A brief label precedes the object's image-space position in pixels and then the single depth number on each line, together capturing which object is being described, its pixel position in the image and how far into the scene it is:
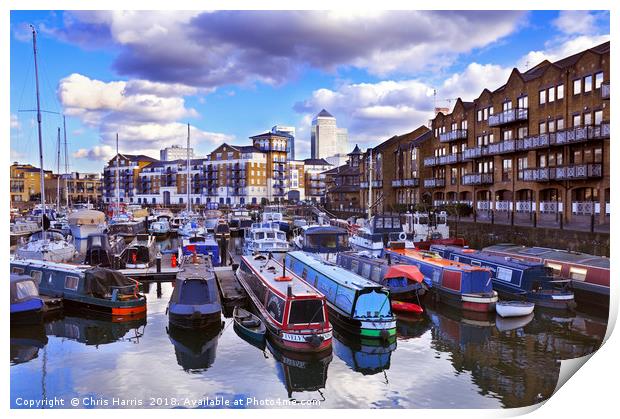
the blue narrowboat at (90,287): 20.47
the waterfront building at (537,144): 30.59
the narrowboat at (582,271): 21.55
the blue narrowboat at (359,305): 17.58
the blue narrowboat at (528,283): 21.81
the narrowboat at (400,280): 21.91
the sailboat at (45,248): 24.19
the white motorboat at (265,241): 34.38
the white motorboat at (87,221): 40.97
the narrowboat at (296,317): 15.79
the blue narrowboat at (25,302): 17.95
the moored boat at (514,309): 20.69
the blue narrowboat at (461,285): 21.61
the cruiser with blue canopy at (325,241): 30.53
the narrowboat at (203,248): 31.25
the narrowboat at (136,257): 29.20
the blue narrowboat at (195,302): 18.73
